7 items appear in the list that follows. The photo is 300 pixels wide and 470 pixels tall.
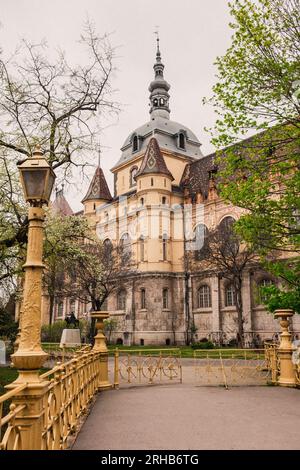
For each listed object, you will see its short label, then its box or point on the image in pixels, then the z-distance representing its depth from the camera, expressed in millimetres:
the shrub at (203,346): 29812
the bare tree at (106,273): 31423
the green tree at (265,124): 11875
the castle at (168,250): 34719
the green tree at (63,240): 13492
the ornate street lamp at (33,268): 3889
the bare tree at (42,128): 12500
